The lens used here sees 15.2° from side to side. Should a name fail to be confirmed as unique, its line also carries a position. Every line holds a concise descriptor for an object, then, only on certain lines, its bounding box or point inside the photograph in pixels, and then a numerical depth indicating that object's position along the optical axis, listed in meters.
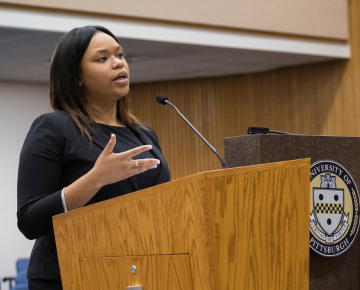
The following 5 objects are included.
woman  3.97
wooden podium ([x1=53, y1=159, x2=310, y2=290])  3.66
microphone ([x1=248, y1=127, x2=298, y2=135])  4.18
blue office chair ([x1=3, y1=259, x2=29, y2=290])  12.08
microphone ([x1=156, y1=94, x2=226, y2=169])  4.63
